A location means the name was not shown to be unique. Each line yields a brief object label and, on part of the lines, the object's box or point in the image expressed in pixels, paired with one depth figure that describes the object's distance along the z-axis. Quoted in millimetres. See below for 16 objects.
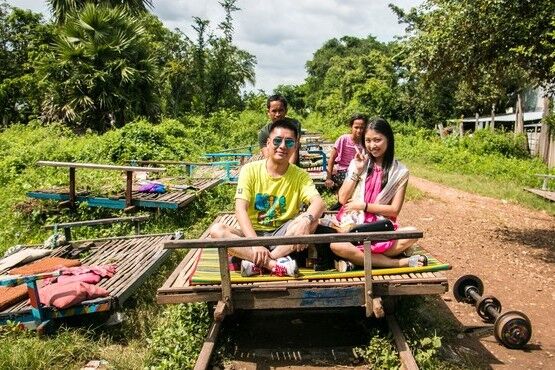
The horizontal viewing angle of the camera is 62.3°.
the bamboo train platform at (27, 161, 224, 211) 7677
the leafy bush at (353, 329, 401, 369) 3547
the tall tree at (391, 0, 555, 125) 6691
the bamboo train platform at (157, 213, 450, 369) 3463
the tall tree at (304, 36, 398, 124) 31312
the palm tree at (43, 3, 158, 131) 16125
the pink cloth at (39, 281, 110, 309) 4262
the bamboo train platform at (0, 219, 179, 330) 4195
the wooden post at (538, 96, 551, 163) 17500
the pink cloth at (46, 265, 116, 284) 4793
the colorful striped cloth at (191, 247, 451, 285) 3748
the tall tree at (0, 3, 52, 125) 22188
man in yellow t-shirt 3998
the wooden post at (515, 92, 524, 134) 21234
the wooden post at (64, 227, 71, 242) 6672
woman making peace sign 4117
